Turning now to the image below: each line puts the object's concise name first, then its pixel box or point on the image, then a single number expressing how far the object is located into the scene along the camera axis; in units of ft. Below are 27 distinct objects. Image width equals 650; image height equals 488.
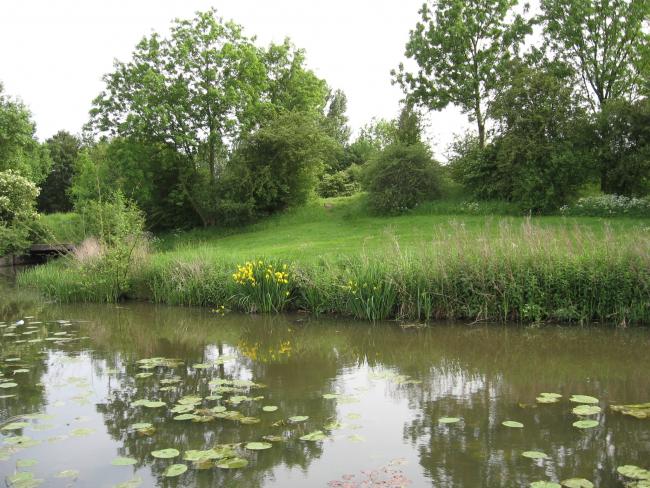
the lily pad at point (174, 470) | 16.96
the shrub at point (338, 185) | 126.72
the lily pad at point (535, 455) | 17.34
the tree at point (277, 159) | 97.96
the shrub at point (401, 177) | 88.69
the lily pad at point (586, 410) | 20.89
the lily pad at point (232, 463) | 17.33
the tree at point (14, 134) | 128.88
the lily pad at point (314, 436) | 19.51
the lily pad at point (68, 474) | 17.24
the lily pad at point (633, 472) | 15.93
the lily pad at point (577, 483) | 15.44
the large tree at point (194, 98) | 98.84
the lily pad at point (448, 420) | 20.65
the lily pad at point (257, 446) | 18.57
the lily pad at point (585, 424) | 19.54
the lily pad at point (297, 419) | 21.24
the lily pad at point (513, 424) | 19.85
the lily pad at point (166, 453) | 18.16
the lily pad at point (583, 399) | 22.17
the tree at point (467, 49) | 97.55
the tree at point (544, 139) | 77.05
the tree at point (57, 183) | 185.78
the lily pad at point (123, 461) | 18.04
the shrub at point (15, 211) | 92.79
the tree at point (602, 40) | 90.58
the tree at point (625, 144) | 73.97
